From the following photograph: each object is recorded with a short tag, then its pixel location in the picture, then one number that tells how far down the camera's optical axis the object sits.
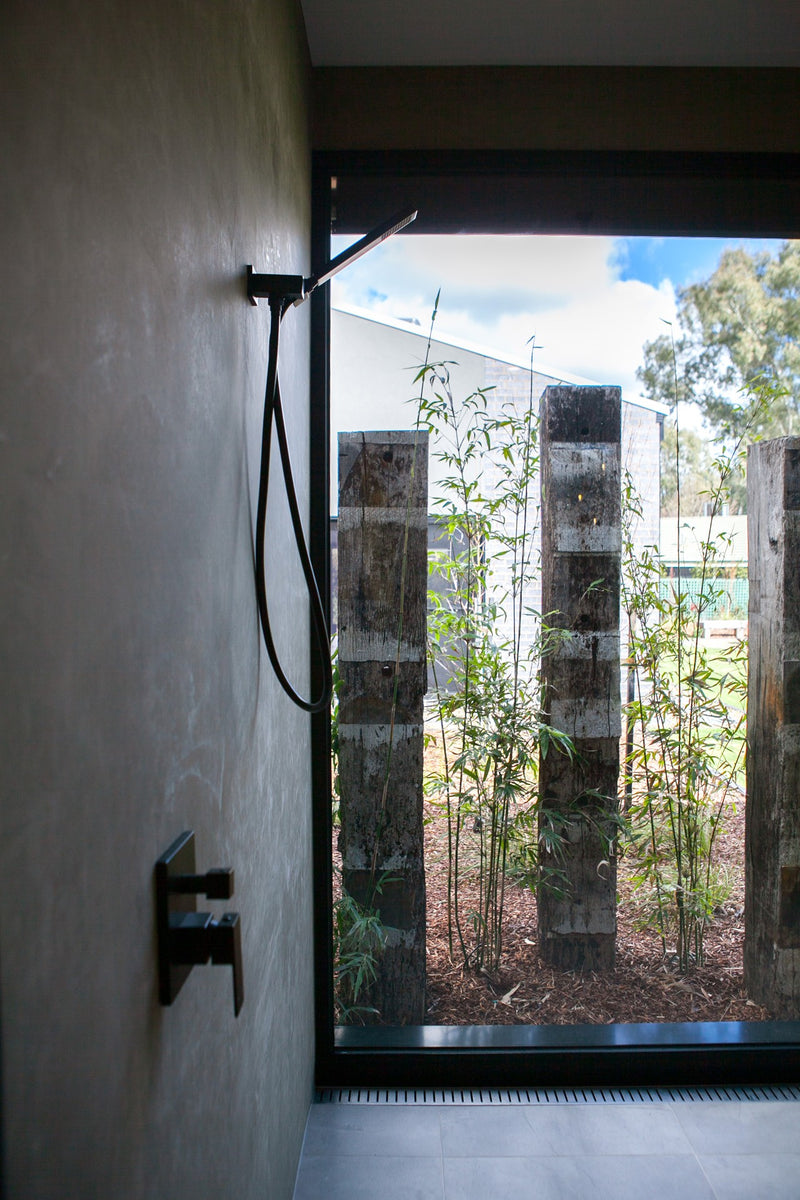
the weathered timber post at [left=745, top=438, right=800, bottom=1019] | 2.05
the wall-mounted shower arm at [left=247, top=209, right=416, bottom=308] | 1.21
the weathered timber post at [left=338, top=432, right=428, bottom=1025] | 2.02
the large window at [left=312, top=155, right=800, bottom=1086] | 1.99
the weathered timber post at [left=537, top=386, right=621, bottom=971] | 2.05
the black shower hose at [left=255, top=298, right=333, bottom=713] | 1.17
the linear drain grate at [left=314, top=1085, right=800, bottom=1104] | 1.93
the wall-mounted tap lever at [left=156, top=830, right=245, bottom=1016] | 0.75
